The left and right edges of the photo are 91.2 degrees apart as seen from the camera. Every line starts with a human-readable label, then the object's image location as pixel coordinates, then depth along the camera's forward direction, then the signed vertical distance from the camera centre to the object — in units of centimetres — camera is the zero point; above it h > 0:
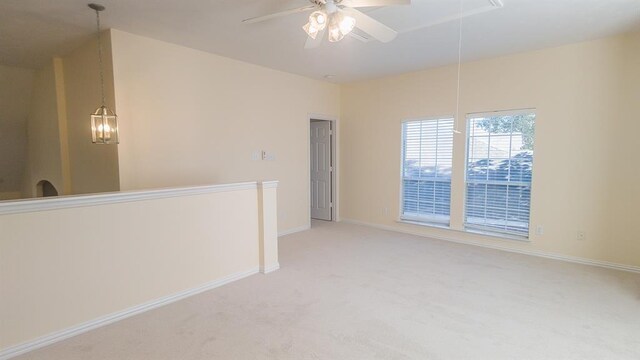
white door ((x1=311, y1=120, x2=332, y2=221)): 619 -24
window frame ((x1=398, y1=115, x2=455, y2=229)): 486 -91
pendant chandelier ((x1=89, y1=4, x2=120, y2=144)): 308 +31
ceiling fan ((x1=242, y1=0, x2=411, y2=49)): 211 +99
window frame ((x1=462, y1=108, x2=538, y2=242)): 411 -36
